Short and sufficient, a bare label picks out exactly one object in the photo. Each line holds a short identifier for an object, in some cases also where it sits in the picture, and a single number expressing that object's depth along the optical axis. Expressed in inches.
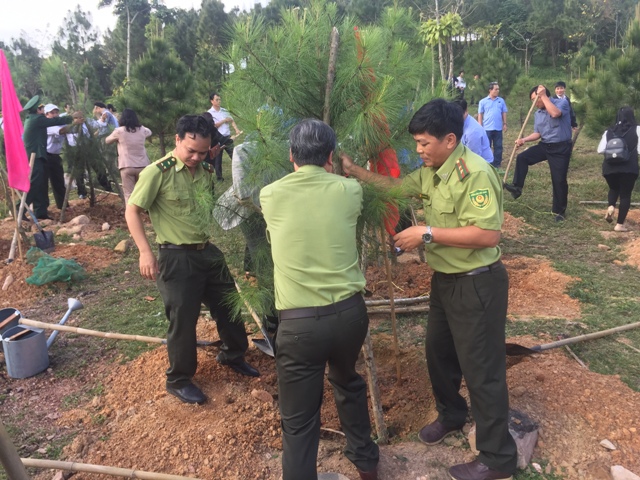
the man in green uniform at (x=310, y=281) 76.8
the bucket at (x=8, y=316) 147.9
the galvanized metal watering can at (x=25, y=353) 136.5
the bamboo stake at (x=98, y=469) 90.0
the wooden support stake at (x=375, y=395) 102.7
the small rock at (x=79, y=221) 293.7
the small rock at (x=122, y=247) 251.9
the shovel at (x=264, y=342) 136.5
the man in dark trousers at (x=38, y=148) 277.4
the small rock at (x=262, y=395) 119.8
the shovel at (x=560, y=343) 124.0
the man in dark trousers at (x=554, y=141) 265.7
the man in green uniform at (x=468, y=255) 82.6
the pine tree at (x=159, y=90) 376.5
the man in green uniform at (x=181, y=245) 108.9
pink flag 200.9
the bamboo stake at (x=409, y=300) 170.4
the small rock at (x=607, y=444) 97.2
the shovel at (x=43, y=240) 246.7
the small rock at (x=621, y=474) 88.7
